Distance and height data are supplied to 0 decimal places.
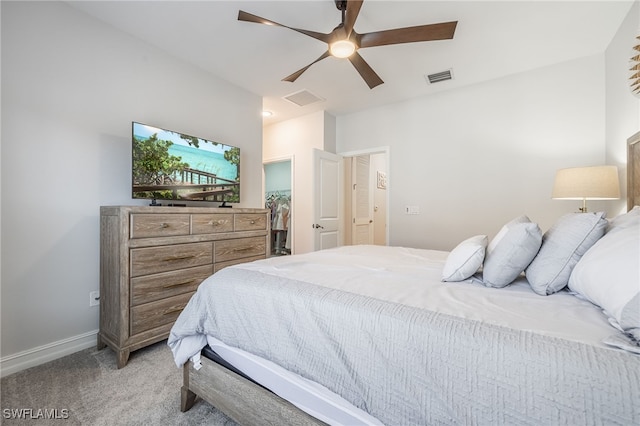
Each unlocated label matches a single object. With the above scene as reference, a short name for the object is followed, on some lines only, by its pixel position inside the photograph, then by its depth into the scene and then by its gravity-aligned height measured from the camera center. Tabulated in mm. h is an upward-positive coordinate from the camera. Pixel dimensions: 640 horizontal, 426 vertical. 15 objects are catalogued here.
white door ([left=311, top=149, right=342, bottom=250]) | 3838 +203
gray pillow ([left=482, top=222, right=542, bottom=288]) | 1094 -174
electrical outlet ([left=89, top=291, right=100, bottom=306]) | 2124 -687
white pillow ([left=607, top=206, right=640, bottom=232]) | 964 -29
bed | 626 -364
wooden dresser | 1833 -406
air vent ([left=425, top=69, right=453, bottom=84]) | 2959 +1543
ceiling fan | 1774 +1249
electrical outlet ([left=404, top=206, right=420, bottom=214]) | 3588 +35
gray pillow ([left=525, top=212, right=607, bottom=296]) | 1018 -156
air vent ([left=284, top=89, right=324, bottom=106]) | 3486 +1554
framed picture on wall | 5659 +693
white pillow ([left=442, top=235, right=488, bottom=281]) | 1192 -230
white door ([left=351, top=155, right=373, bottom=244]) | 4871 +207
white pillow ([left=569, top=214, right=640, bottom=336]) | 684 -191
